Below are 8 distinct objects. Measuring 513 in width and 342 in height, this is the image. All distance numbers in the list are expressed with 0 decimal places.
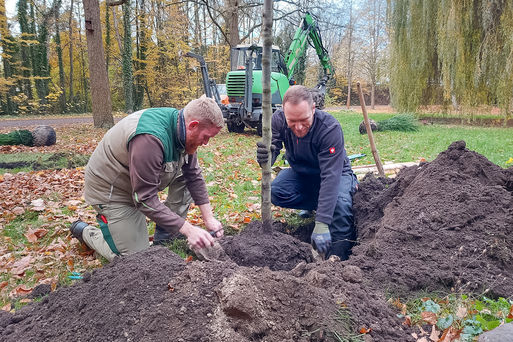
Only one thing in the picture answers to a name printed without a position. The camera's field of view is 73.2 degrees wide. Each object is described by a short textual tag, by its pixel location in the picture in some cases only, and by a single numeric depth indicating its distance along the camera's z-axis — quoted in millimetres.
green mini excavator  10922
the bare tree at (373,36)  29438
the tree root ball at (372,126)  11570
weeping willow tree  11336
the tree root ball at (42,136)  9391
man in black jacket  3164
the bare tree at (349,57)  31806
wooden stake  4690
